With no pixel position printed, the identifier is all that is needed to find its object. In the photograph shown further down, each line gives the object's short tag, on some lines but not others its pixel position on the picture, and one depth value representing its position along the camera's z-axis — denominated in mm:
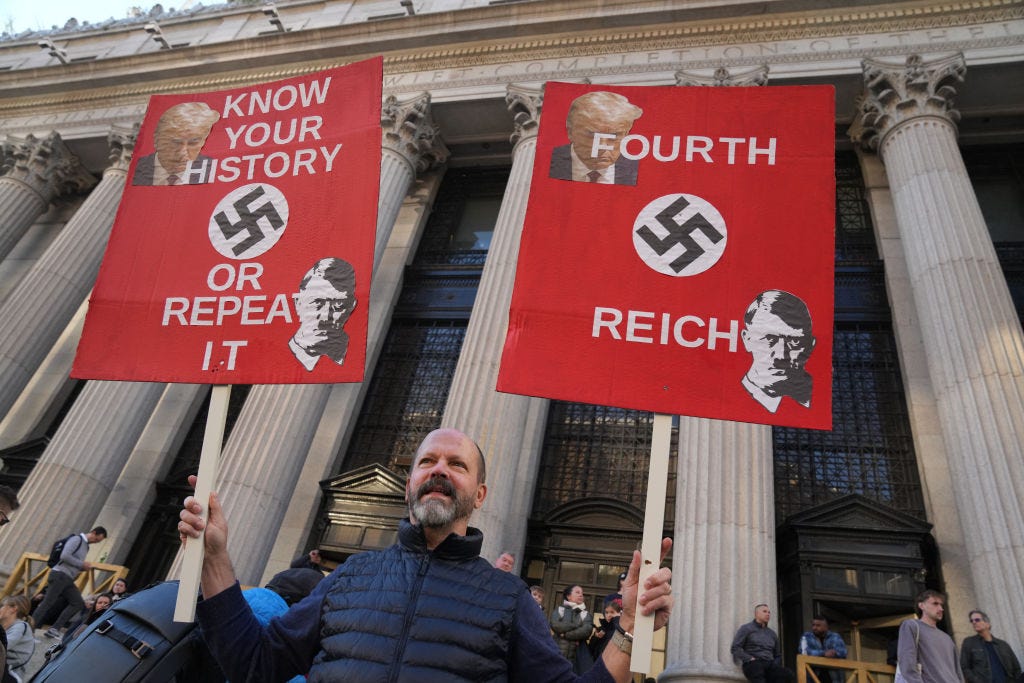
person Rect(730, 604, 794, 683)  8312
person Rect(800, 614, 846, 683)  9266
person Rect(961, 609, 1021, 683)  7418
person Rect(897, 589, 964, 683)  6715
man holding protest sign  2336
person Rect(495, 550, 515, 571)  8469
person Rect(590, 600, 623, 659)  6879
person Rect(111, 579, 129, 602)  10469
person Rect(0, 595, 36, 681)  6281
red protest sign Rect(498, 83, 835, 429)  3988
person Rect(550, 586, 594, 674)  8320
